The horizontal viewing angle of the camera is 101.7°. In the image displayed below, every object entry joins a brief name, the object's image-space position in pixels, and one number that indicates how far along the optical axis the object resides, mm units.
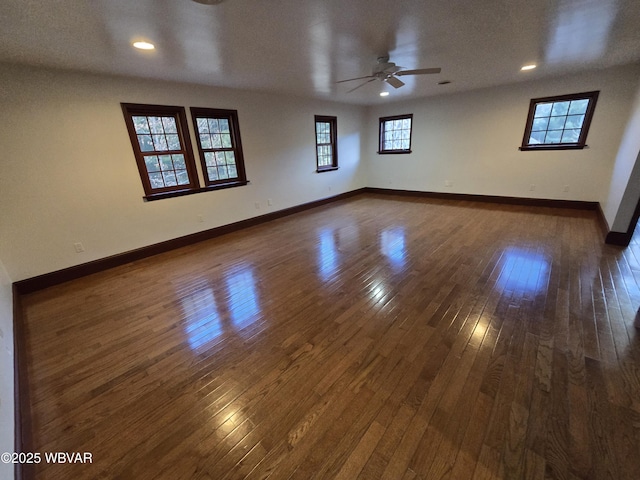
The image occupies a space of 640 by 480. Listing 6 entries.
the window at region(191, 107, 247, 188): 4211
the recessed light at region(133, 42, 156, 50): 2404
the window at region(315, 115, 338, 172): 6242
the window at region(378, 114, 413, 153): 6688
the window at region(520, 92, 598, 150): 4590
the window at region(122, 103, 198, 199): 3568
